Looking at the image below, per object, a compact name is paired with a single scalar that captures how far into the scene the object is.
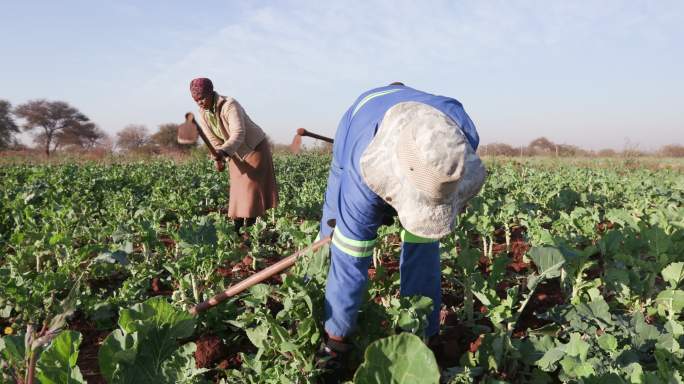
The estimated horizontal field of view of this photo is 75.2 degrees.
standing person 4.18
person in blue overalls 1.49
